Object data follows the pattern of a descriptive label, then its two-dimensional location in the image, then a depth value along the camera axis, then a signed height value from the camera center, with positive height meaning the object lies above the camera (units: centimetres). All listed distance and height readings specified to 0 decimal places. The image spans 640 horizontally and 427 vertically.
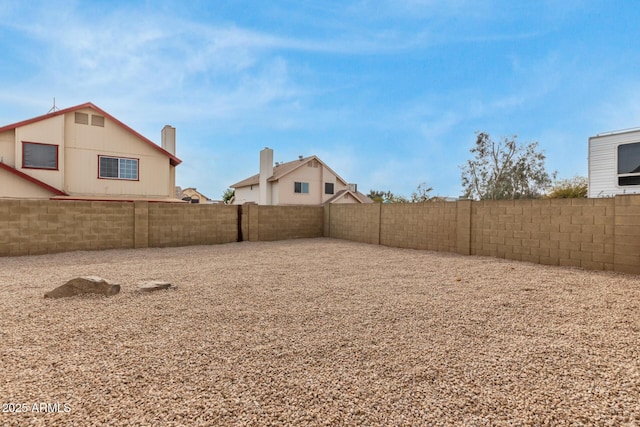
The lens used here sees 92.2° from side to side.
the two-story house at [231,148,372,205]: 2359 +234
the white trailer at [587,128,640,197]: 801 +141
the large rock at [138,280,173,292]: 488 -118
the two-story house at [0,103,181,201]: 1300 +244
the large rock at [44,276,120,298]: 462 -116
